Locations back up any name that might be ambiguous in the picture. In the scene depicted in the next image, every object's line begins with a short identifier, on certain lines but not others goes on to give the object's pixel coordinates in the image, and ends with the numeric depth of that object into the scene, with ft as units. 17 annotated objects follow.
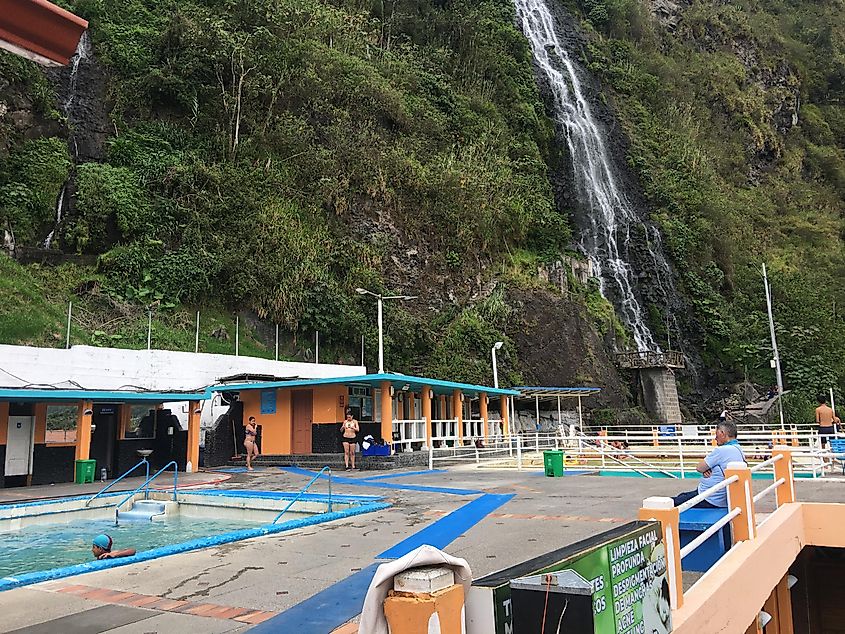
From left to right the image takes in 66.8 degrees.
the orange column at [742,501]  19.86
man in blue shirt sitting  22.68
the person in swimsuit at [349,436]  62.34
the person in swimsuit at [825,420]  58.90
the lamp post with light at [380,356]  83.51
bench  21.07
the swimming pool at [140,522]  32.78
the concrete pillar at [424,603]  6.87
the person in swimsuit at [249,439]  67.15
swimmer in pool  27.76
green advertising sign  7.57
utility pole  114.51
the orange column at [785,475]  27.86
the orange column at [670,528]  12.07
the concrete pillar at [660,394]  126.41
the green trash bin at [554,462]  52.54
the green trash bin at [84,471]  56.59
